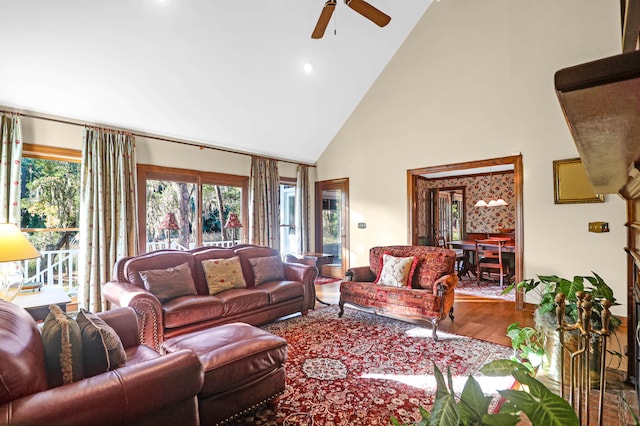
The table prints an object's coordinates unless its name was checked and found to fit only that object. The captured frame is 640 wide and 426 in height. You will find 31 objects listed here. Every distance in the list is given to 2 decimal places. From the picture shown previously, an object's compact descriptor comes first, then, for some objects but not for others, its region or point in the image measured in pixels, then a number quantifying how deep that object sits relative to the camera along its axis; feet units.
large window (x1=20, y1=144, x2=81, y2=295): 12.89
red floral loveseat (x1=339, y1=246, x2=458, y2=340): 11.12
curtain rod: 12.42
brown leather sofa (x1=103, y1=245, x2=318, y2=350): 9.65
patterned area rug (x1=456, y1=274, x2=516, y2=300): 17.08
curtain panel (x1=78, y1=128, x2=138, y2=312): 13.15
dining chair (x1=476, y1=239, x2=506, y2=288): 19.12
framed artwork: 12.78
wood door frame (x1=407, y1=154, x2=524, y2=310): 14.43
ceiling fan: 10.03
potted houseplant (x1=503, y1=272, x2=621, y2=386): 4.71
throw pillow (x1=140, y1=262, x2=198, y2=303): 10.83
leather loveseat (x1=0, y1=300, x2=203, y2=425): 3.90
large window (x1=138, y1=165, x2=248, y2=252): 15.70
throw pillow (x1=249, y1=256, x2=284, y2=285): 13.60
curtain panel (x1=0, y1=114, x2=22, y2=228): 11.51
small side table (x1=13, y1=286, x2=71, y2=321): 8.41
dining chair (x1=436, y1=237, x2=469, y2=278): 21.55
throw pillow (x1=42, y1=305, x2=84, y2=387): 4.69
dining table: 21.52
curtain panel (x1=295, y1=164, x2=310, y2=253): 22.36
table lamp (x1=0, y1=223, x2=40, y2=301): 8.04
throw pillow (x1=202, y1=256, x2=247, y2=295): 12.21
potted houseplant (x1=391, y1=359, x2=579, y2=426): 2.12
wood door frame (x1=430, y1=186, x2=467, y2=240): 27.35
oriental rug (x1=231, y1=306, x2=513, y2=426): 6.85
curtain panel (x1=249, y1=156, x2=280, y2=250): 19.40
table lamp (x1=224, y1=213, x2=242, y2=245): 17.25
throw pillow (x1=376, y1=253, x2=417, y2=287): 12.60
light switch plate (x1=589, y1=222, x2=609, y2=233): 12.50
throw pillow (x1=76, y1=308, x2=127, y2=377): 4.96
